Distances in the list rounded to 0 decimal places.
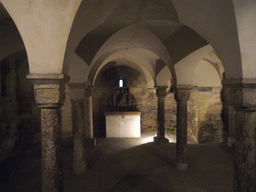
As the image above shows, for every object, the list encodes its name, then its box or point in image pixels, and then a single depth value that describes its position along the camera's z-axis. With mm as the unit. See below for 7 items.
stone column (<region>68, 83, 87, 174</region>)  4938
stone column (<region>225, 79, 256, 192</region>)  2844
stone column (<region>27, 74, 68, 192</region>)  2639
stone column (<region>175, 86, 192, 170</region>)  5328
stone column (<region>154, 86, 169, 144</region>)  8164
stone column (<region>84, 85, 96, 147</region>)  7880
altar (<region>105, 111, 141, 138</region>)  9468
